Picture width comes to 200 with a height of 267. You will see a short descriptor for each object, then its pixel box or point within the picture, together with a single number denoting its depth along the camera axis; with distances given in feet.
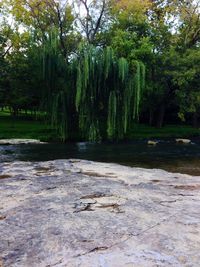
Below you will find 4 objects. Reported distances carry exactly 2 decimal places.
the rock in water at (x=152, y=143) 54.40
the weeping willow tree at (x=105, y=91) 46.97
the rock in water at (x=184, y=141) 58.94
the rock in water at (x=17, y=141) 52.43
